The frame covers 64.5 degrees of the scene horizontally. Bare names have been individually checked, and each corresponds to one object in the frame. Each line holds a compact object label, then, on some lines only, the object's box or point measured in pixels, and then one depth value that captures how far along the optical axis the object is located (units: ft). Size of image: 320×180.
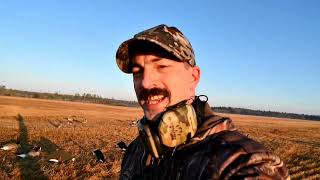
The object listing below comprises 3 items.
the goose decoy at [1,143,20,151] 27.61
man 3.33
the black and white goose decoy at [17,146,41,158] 25.39
